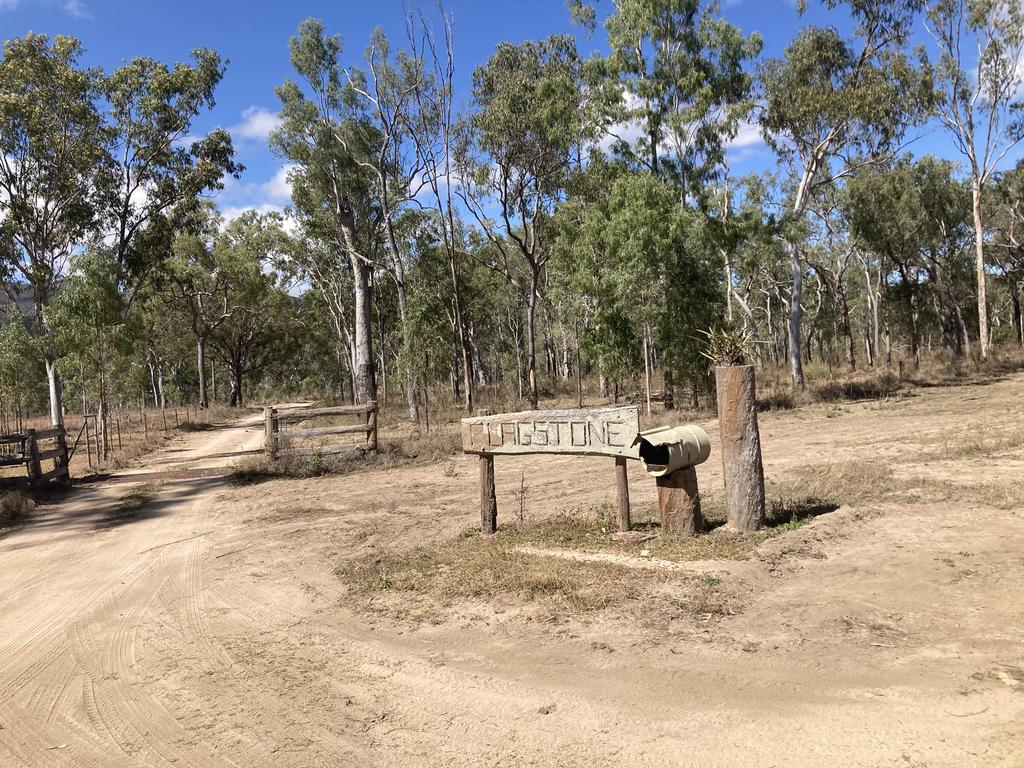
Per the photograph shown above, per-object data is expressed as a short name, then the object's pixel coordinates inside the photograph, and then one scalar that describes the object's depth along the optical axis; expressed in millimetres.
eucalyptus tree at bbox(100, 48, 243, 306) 23531
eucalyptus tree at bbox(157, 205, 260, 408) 36750
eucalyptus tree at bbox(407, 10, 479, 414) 23734
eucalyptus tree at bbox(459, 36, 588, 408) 24297
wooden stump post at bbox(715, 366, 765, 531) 6996
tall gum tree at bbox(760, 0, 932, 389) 24984
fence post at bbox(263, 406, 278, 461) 15047
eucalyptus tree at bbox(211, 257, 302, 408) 38688
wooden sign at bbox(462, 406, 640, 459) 6988
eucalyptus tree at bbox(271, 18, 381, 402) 26375
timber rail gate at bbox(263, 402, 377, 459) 14711
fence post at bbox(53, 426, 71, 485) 14125
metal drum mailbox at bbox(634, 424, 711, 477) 6867
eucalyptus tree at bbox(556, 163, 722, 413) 21203
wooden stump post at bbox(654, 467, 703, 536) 7102
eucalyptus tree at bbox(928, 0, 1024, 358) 27719
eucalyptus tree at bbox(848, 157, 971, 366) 34031
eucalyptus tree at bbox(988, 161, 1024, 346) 36219
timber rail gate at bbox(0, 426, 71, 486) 13008
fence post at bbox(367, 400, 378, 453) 15562
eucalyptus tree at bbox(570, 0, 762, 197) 23125
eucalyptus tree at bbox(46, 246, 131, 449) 18062
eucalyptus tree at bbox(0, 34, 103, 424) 20328
